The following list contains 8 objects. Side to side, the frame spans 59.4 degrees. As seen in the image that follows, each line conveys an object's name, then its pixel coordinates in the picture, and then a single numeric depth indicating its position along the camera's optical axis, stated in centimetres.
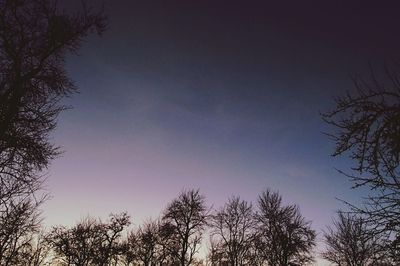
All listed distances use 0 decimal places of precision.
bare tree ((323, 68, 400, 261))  544
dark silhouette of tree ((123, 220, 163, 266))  4183
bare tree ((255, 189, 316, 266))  2852
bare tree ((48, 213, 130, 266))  3981
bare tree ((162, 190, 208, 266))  3203
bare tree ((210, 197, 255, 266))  3316
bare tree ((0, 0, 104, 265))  803
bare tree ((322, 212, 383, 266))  2798
